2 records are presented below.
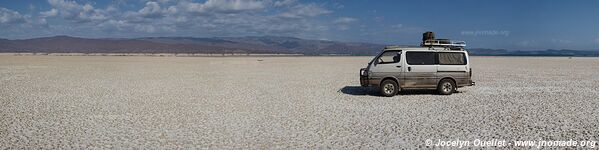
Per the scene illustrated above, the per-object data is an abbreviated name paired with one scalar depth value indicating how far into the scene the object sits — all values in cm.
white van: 1420
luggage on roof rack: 1462
